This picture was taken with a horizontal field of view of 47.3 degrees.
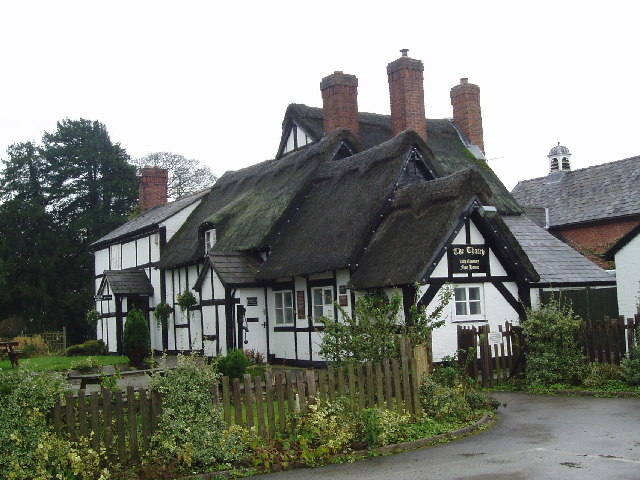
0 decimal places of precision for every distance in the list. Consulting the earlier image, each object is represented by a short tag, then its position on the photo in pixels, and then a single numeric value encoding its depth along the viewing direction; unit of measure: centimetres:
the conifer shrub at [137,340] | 2455
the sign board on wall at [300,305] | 2262
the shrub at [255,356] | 2316
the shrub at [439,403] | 1169
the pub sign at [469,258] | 1958
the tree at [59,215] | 4838
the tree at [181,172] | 6281
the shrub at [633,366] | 1477
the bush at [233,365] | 1680
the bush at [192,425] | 905
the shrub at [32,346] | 3709
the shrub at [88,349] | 3512
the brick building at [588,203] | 3575
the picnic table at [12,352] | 2472
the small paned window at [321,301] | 2156
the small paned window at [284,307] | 2350
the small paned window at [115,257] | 3726
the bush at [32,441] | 831
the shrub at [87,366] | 2077
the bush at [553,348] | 1562
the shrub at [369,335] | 1219
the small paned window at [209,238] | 2765
